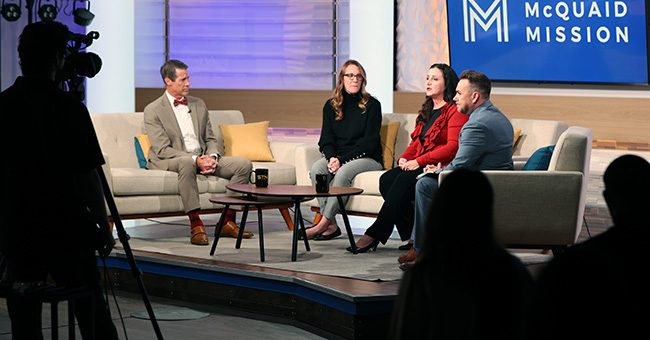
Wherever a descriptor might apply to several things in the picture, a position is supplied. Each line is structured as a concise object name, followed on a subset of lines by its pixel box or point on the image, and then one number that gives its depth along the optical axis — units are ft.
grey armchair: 35.35
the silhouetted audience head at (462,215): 12.51
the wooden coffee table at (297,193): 36.20
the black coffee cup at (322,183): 36.84
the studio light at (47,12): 51.79
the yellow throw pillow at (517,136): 41.42
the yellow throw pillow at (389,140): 43.59
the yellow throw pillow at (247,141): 45.67
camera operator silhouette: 19.82
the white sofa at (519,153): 40.43
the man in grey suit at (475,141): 35.47
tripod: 21.87
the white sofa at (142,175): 40.84
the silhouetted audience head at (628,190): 13.53
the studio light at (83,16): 49.14
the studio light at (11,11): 51.26
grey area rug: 34.94
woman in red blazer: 38.22
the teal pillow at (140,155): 43.71
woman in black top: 41.71
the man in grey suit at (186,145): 40.96
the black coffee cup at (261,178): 38.26
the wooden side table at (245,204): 37.11
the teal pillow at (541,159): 37.28
